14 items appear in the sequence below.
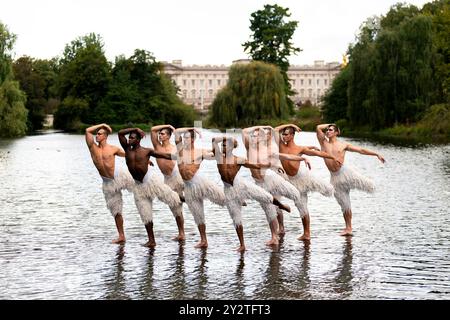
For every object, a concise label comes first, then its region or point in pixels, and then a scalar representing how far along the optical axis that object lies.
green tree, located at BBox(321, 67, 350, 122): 92.88
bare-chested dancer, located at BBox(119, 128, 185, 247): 12.45
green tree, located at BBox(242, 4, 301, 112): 111.00
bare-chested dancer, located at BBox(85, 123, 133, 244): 12.91
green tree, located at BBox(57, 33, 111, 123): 110.94
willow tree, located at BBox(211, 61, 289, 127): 74.31
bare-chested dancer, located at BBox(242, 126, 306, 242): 12.47
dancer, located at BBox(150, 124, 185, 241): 13.26
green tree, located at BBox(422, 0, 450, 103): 57.40
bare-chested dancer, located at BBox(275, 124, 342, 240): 13.16
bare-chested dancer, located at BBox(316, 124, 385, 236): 13.55
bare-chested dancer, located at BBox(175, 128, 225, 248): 12.20
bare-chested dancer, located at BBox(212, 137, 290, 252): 11.88
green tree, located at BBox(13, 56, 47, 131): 102.38
